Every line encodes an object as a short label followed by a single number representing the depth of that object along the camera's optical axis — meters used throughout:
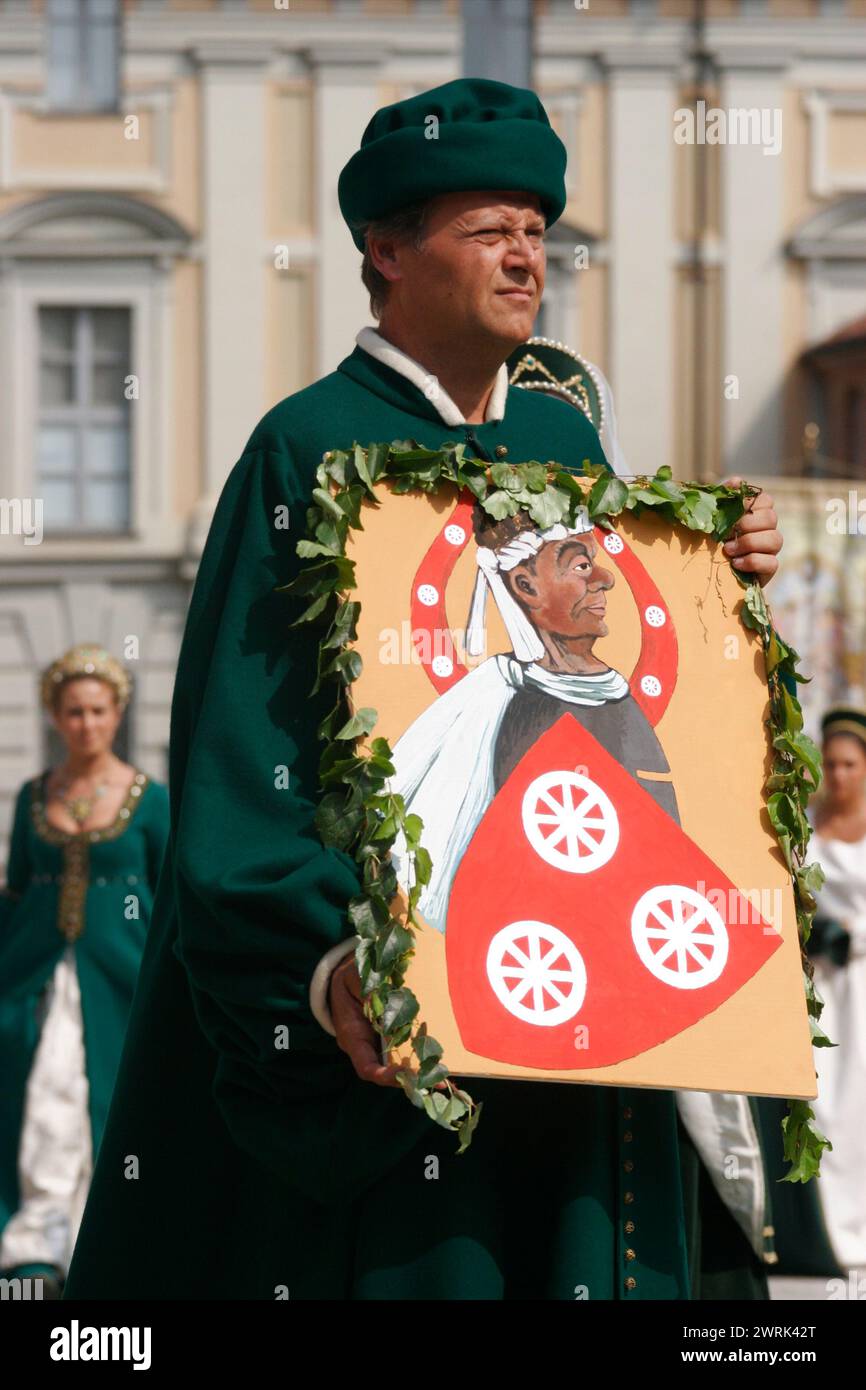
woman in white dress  13.61
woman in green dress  11.93
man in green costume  4.56
